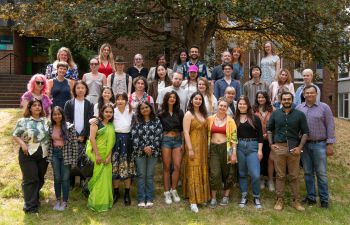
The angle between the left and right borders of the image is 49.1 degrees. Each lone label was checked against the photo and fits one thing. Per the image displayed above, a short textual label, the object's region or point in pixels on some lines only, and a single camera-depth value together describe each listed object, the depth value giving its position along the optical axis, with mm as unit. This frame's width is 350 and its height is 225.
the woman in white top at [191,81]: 7242
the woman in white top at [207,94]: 6891
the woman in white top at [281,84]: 7379
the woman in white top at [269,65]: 8359
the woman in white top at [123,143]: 6438
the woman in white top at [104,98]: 6449
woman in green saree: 6289
